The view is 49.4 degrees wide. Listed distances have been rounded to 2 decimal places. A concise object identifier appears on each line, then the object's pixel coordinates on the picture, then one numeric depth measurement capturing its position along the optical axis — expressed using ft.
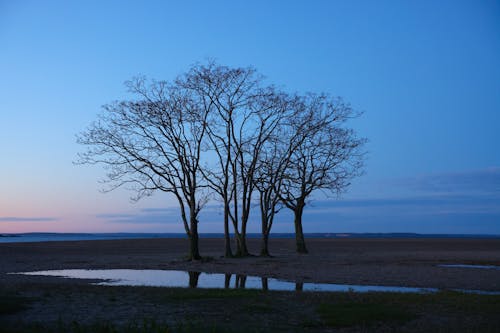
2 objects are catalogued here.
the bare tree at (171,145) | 110.11
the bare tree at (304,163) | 129.70
